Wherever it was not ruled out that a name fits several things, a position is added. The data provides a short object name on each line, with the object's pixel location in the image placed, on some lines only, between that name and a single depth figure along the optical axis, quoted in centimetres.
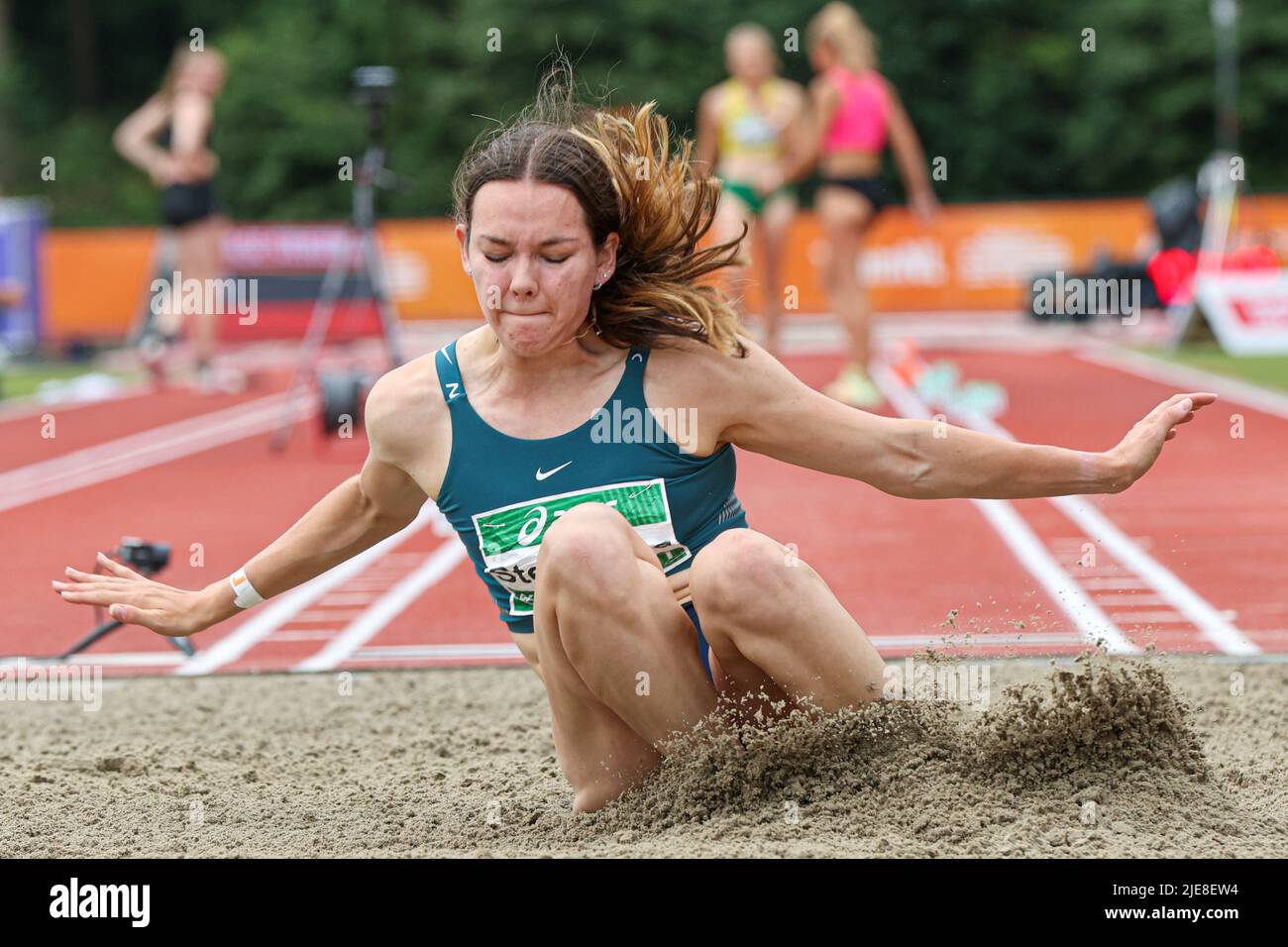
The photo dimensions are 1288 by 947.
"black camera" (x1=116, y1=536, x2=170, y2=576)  485
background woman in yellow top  1321
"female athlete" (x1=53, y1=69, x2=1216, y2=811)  327
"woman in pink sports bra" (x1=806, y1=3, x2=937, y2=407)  1205
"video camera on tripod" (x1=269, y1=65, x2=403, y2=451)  1041
